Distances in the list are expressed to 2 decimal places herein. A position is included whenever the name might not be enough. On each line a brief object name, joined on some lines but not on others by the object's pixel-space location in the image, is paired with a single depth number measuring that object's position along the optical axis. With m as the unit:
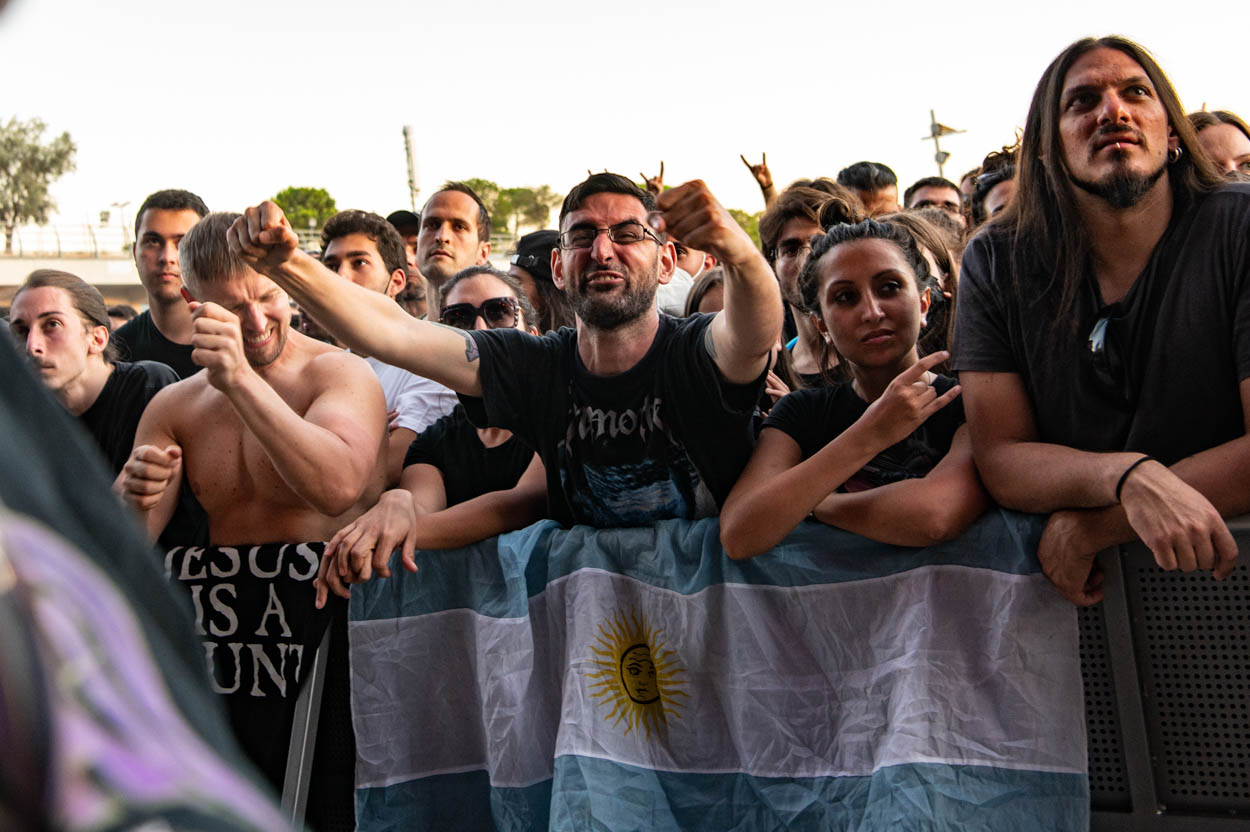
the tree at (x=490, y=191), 70.51
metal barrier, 2.50
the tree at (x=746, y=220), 48.45
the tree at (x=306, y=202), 70.62
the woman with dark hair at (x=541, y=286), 5.16
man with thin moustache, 2.53
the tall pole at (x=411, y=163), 26.76
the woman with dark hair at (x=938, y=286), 3.50
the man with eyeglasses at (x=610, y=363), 3.07
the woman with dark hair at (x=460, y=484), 3.24
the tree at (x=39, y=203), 31.28
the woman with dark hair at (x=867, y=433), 2.72
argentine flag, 2.65
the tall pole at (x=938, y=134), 26.12
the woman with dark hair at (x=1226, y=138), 4.45
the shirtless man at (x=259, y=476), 3.16
